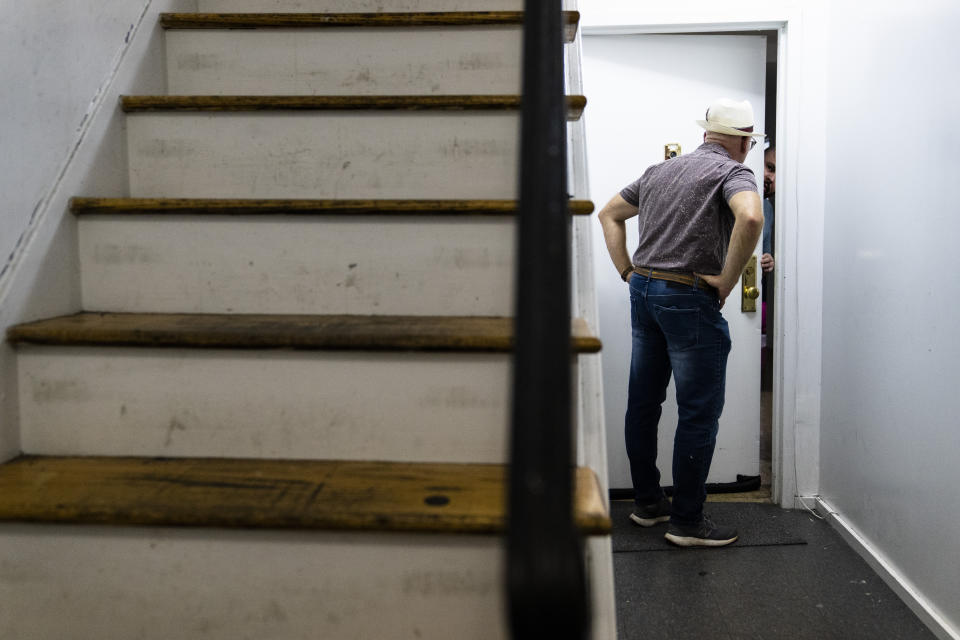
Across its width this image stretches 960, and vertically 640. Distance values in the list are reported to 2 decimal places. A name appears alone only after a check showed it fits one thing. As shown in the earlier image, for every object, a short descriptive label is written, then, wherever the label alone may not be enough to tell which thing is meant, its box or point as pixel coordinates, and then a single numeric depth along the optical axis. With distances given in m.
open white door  3.01
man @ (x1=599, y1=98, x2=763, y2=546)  2.50
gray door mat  2.63
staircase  0.97
